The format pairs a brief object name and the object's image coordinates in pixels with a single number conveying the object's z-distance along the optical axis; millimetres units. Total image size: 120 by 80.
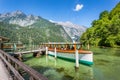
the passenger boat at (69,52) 8629
